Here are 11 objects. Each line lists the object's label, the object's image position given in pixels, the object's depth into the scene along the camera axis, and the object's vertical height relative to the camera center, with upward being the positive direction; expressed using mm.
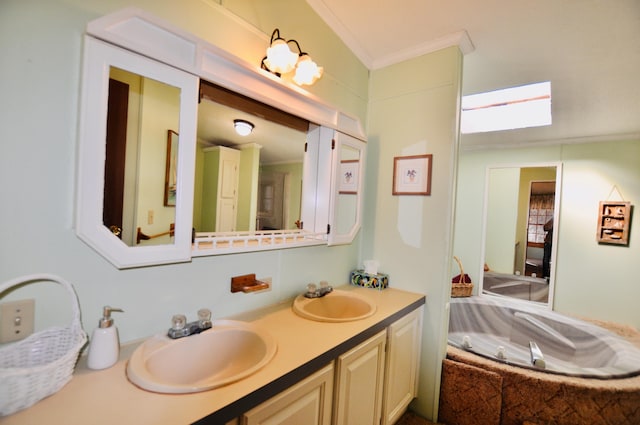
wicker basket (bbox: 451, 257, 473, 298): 3367 -868
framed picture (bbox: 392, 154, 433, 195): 1948 +291
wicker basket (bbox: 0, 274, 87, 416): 665 -475
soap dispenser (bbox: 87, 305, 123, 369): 893 -495
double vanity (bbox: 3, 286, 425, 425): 740 -579
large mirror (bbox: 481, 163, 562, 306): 3541 -183
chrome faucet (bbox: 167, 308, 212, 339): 1081 -514
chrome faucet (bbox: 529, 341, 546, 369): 2070 -1087
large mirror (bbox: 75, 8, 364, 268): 918 +235
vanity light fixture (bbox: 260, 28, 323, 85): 1362 +756
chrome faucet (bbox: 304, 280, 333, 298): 1670 -518
